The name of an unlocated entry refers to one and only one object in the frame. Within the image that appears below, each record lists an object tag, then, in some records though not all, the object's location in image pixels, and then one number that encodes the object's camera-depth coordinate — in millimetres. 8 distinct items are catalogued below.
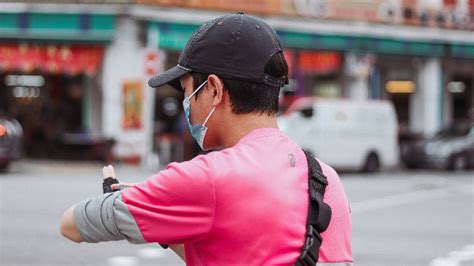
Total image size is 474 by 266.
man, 1975
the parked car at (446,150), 25766
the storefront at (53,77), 23625
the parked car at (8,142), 19375
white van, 22375
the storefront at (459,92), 34062
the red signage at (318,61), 27875
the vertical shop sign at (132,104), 23844
